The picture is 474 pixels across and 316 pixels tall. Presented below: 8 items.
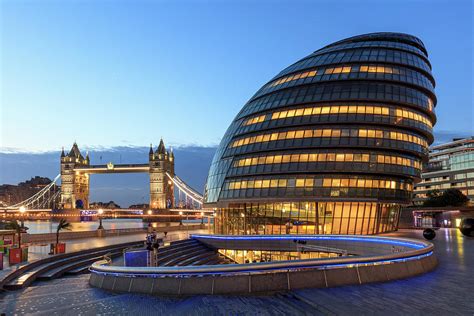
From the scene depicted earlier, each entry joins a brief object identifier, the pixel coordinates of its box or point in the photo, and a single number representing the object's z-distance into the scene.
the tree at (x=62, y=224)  38.06
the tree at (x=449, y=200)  118.88
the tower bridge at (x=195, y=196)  185.15
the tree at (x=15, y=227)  34.78
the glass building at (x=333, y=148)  56.50
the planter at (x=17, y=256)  27.50
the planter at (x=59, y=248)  32.09
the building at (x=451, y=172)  155.50
